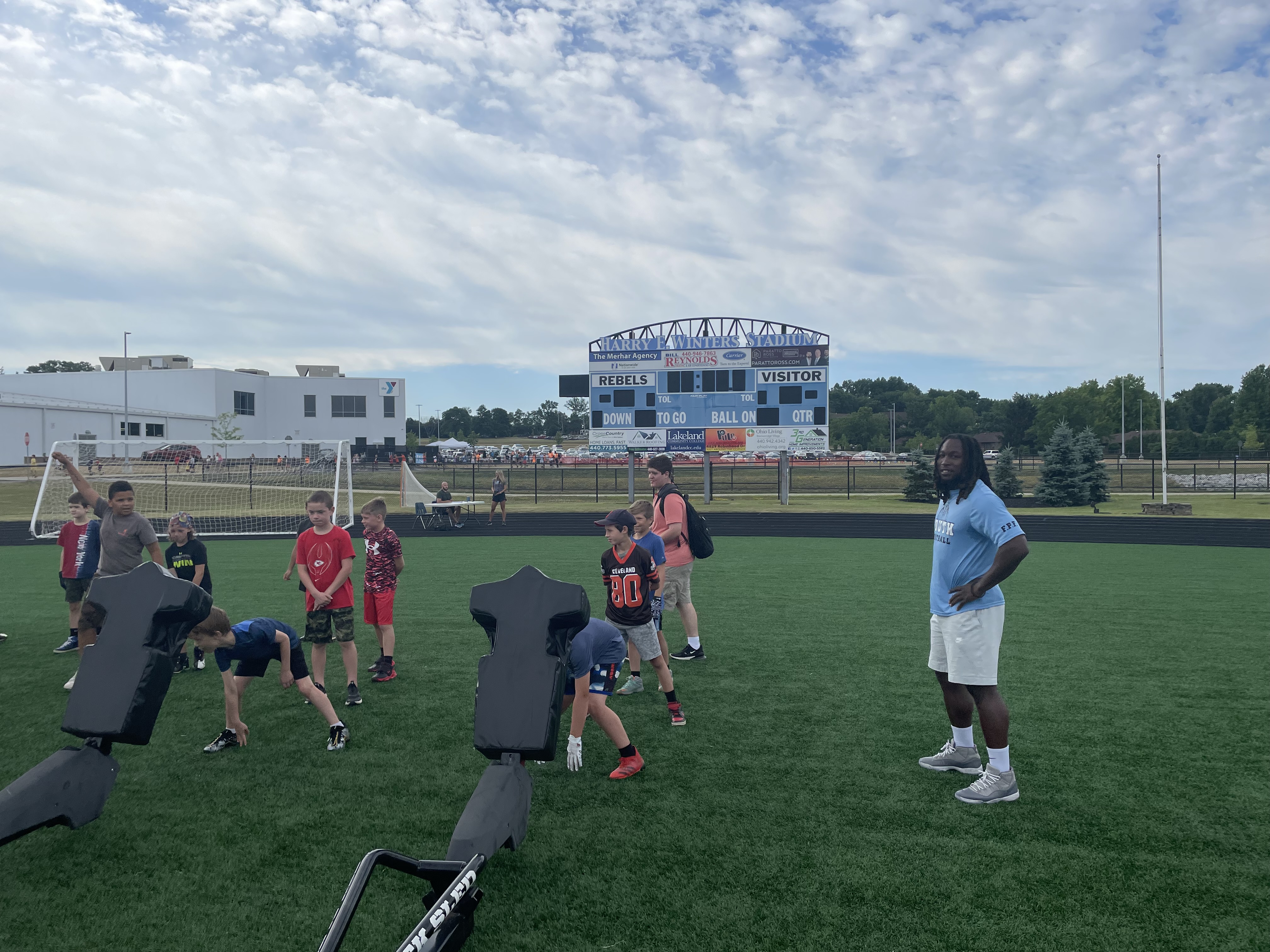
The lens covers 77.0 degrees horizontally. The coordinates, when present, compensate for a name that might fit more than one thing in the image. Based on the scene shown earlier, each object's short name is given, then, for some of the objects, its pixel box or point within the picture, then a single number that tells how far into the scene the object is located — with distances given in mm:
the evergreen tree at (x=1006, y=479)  34375
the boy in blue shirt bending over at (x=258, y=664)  5199
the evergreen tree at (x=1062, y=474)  31969
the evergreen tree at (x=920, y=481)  33875
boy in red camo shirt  6980
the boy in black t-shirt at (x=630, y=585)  5645
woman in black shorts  25578
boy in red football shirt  6133
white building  66062
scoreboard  31359
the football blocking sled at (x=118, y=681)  3848
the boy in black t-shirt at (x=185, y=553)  7090
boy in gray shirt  6996
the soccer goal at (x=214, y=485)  20312
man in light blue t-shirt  4441
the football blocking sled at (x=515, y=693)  3398
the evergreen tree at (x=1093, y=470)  32125
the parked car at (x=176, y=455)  30328
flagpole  28203
